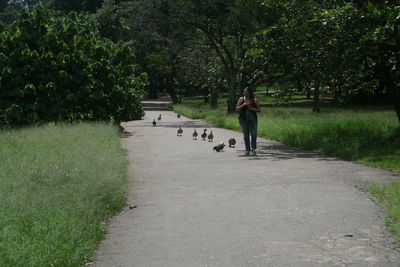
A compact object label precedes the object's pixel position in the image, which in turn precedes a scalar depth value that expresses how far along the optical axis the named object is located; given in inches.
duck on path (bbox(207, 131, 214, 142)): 812.6
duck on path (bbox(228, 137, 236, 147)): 718.6
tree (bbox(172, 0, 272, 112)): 1322.6
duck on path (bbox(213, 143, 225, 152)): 677.3
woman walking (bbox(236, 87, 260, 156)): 643.5
